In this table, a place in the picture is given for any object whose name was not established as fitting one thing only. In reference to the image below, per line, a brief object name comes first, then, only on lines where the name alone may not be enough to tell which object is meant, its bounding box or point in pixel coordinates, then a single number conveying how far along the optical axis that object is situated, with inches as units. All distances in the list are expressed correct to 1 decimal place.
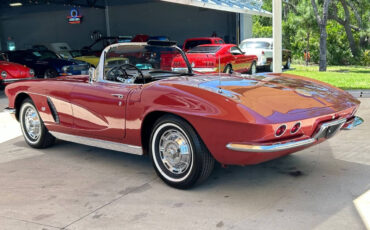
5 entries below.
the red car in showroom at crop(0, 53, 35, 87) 501.4
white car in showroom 673.6
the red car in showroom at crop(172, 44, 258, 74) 485.7
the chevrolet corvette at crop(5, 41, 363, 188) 131.4
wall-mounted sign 1182.9
